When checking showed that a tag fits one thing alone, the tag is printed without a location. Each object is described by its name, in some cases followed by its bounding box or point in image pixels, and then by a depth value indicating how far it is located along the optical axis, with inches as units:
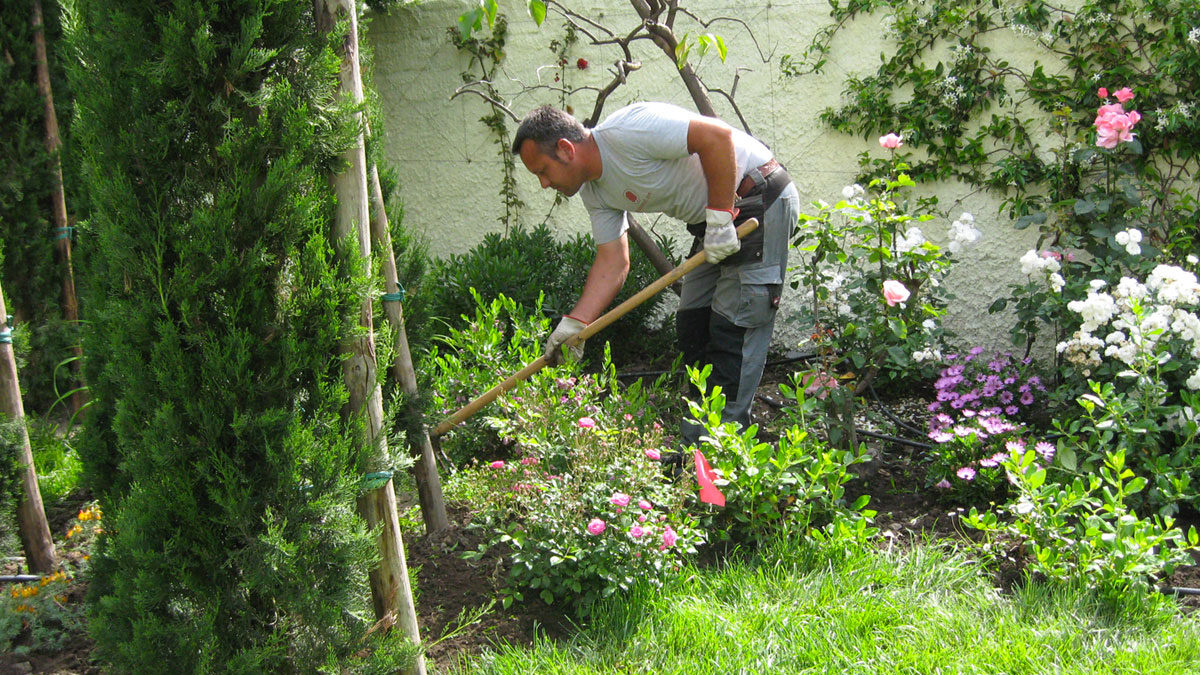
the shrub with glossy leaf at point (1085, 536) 104.3
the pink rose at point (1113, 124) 153.7
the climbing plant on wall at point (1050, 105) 166.7
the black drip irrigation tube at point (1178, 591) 109.0
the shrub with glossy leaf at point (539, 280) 200.4
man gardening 135.4
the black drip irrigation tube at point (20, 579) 119.2
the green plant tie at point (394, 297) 107.7
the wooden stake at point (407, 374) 105.7
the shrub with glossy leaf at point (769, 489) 116.5
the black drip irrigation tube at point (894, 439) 150.9
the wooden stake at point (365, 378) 84.7
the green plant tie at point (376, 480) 85.8
